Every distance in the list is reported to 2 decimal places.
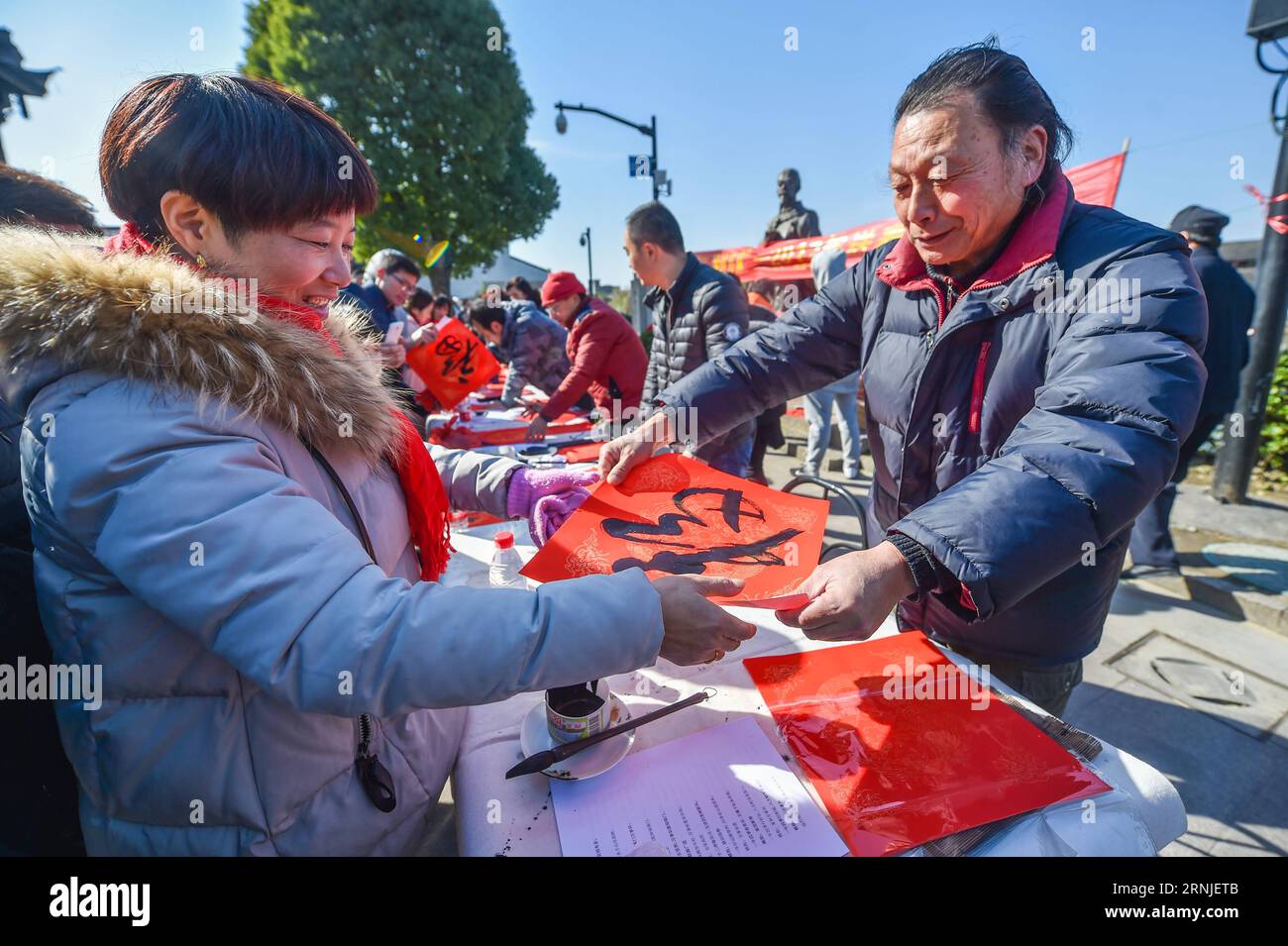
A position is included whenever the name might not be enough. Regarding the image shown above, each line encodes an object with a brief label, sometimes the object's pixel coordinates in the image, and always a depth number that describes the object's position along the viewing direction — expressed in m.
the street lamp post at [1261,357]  4.09
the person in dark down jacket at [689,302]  3.42
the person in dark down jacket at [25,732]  1.00
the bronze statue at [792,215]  8.98
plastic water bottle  1.76
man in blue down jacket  1.00
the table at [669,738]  0.87
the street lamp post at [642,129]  11.98
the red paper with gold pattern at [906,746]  0.90
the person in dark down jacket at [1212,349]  3.46
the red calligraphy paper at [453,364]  3.96
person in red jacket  4.10
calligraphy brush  0.99
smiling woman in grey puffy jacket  0.73
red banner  5.39
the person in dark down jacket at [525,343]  5.30
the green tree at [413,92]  17.50
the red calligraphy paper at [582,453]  2.99
